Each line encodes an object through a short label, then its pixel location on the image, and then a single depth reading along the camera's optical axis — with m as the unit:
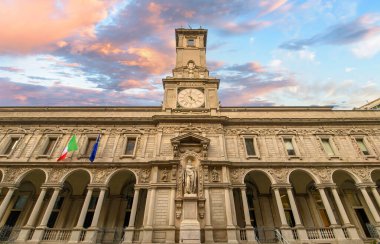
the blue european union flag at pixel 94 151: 17.11
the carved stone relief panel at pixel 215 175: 16.81
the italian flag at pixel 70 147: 17.10
